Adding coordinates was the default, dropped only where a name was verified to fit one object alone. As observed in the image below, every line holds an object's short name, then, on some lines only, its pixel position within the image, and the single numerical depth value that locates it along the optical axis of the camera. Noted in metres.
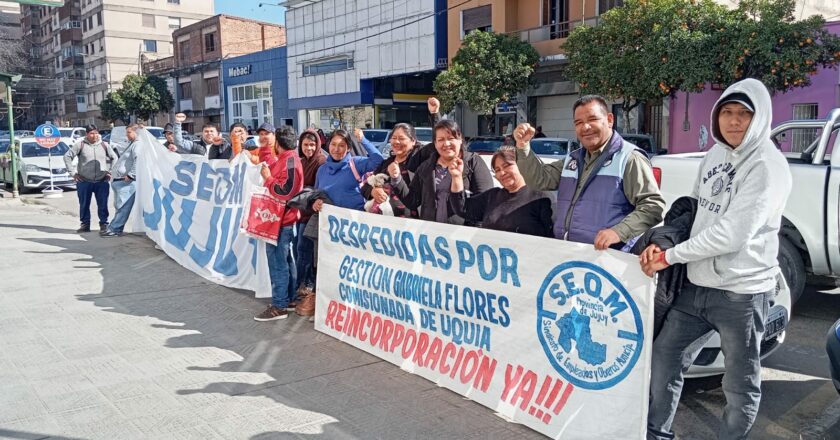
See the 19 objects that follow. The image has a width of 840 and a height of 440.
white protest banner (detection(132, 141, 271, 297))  7.16
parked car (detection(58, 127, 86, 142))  28.45
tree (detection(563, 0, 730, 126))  17.94
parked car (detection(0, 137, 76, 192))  17.88
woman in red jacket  6.07
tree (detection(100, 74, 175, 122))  56.28
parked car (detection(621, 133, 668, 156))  16.44
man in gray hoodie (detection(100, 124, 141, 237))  10.71
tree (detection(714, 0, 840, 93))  16.86
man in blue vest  3.49
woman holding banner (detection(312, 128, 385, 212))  5.83
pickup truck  5.71
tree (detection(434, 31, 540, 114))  25.22
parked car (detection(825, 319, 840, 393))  3.53
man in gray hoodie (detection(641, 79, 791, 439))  2.85
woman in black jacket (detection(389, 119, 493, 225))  4.75
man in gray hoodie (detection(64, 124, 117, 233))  10.77
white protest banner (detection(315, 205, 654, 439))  3.27
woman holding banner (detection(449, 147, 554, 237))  4.10
